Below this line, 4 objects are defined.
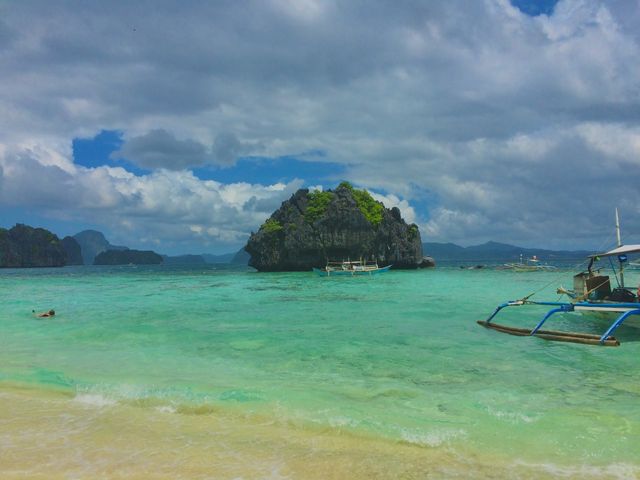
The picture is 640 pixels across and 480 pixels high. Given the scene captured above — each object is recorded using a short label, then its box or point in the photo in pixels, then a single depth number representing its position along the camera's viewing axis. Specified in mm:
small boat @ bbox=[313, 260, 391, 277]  66375
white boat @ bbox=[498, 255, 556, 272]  78650
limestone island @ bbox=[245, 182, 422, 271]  83375
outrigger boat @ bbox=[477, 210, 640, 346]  13617
